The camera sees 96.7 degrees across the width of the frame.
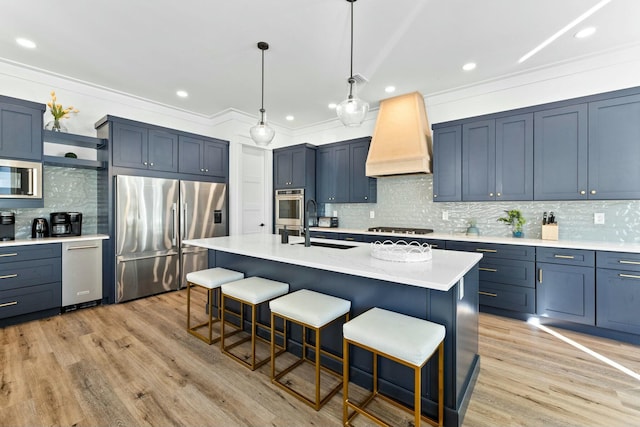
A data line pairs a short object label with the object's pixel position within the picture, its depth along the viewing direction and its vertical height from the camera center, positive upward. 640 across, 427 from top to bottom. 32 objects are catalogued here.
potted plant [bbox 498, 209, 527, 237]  3.54 -0.11
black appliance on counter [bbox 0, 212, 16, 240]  3.20 -0.15
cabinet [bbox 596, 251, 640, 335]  2.59 -0.74
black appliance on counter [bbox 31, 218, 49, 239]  3.44 -0.20
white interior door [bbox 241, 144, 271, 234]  5.37 +0.41
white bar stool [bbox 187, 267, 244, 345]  2.58 -0.63
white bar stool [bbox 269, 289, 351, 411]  1.75 -0.66
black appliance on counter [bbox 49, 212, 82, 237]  3.53 -0.15
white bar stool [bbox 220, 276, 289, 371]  2.18 -0.65
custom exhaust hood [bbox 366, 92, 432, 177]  3.94 +1.05
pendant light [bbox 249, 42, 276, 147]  2.99 +0.85
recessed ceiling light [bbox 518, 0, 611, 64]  2.37 +1.73
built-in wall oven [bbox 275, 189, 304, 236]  5.29 +0.03
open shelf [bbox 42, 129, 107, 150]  3.41 +0.92
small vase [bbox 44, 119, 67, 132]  3.49 +1.06
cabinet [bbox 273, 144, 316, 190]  5.23 +0.86
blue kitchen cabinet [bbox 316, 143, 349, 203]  5.02 +0.70
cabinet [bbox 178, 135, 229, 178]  4.42 +0.91
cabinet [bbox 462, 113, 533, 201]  3.35 +0.66
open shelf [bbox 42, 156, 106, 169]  3.37 +0.61
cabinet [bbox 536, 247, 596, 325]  2.78 -0.74
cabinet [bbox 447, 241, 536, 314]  3.08 -0.73
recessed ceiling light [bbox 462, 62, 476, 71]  3.34 +1.75
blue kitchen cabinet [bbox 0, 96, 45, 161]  3.03 +0.91
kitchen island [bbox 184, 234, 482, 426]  1.62 -0.56
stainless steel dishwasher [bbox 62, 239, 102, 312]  3.34 -0.75
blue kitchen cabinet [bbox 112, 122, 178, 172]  3.77 +0.90
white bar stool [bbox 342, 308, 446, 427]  1.36 -0.65
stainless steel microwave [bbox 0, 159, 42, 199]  3.06 +0.36
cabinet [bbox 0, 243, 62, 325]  2.95 -0.73
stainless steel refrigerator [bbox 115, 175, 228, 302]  3.75 -0.25
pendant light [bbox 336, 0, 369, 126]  2.31 +0.84
